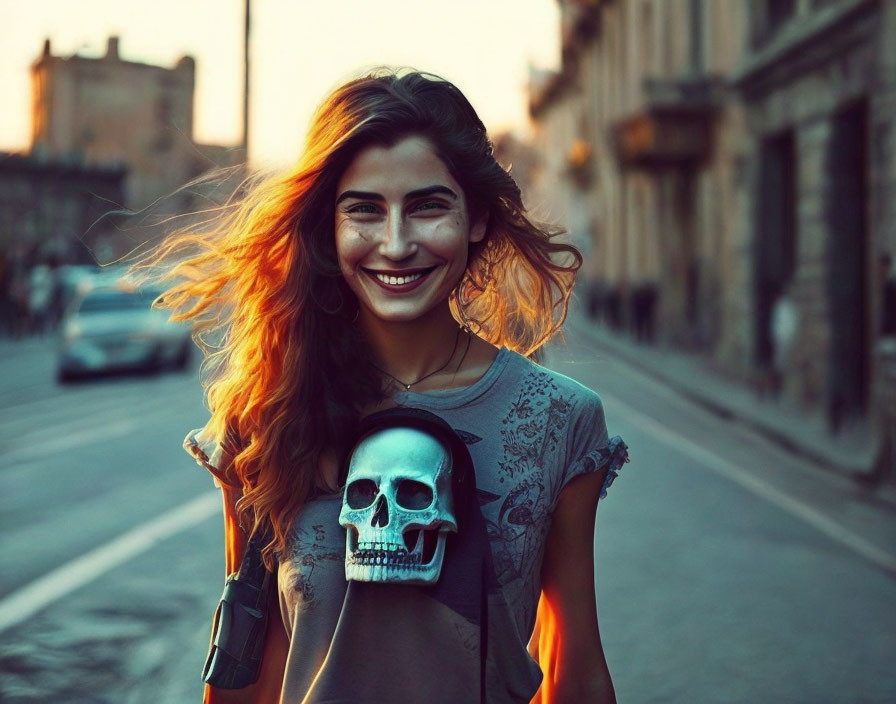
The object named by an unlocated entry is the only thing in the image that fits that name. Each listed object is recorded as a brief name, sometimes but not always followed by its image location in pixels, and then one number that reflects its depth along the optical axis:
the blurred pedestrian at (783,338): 17.69
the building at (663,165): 23.75
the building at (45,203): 58.38
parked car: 21.59
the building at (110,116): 66.88
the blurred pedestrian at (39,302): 37.55
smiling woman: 2.04
